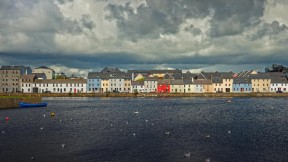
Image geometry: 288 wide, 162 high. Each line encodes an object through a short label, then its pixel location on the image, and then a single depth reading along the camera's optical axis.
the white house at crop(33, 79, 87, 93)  106.14
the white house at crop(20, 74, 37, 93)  106.52
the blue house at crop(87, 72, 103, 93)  108.26
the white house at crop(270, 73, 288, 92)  106.52
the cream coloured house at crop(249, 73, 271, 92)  106.67
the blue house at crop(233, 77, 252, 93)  106.12
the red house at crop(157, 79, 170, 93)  104.71
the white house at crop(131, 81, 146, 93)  106.07
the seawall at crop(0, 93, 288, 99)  92.80
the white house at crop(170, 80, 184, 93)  103.50
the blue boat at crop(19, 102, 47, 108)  51.23
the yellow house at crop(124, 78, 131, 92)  108.64
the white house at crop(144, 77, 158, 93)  105.24
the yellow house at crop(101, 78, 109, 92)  109.59
